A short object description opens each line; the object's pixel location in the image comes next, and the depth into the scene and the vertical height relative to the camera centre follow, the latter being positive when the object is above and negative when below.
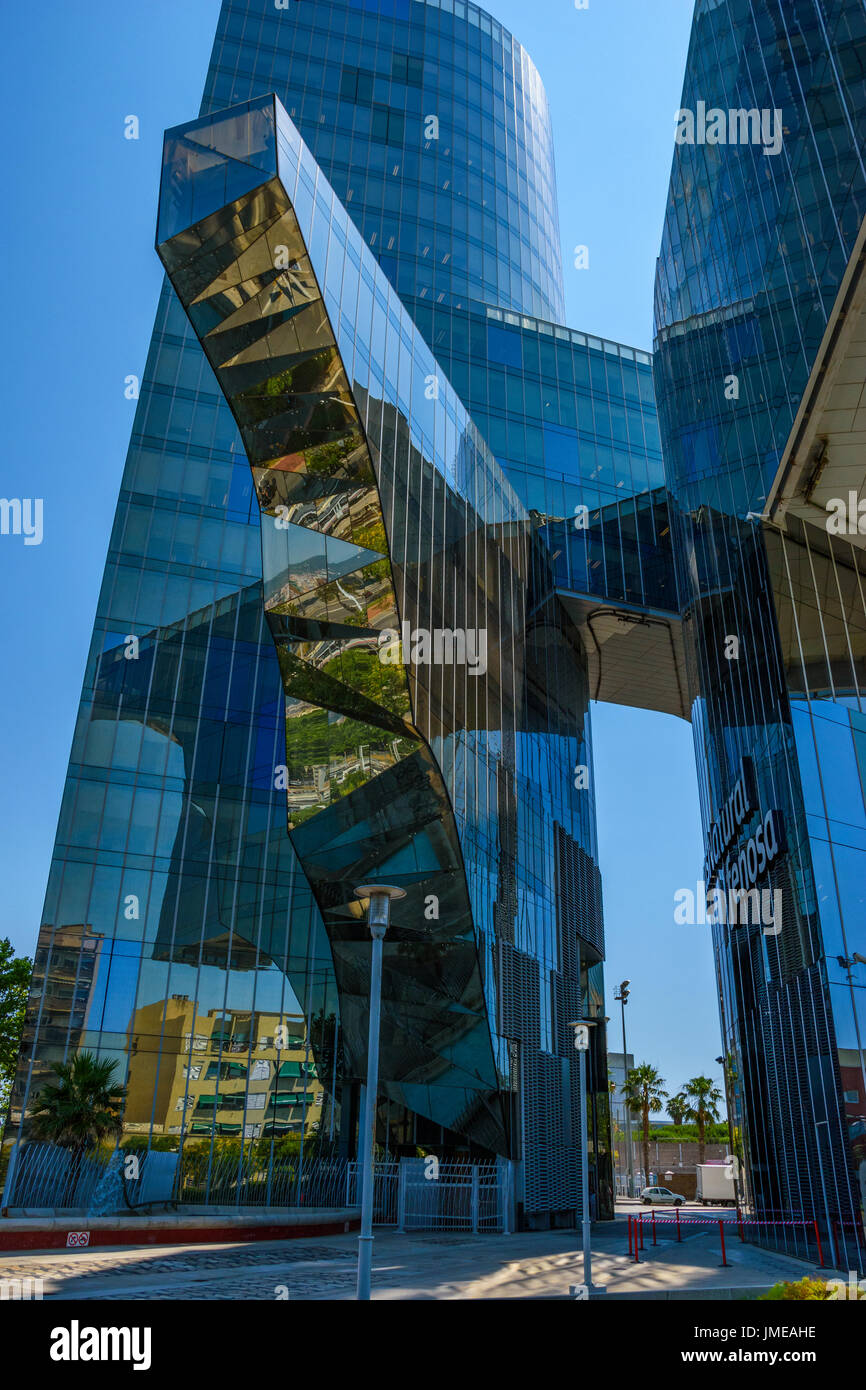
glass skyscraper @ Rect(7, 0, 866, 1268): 20.94 +13.19
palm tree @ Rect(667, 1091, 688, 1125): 91.44 +4.24
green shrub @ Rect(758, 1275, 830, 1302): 9.13 -1.09
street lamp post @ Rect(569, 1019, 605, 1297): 14.85 -0.15
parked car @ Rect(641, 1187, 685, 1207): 61.31 -2.18
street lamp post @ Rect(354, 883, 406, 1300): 11.18 +1.46
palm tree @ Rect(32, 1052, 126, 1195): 27.38 +1.08
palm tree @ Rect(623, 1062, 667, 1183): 92.81 +5.79
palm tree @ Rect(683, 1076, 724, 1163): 87.75 +5.19
